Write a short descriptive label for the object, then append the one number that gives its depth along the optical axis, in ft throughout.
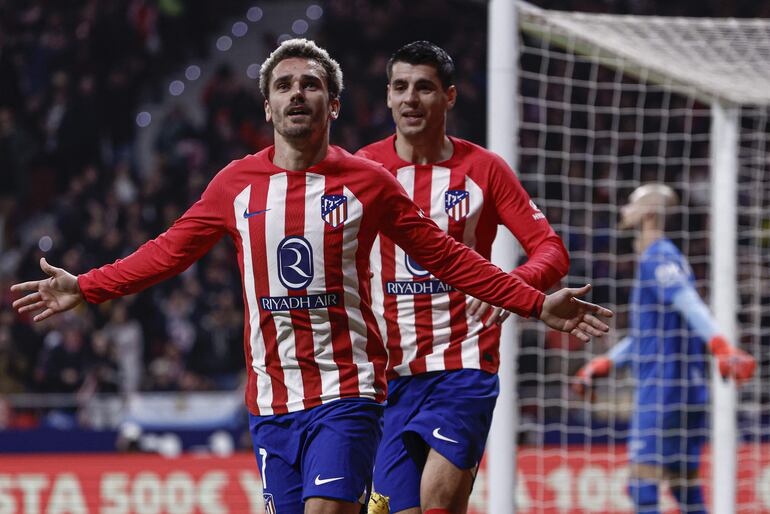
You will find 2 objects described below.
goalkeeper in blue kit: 40.96
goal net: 40.70
